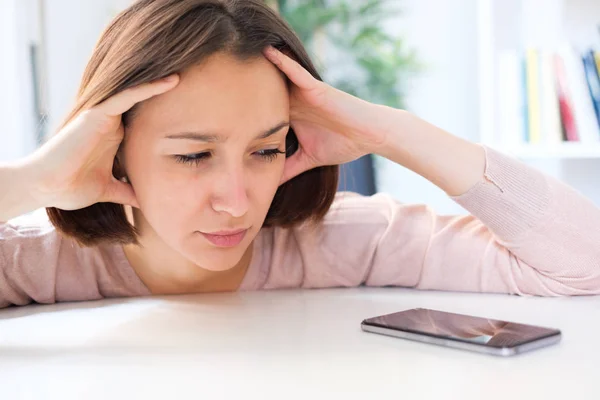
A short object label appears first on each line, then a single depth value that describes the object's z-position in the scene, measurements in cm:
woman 110
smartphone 83
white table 71
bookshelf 236
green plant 340
